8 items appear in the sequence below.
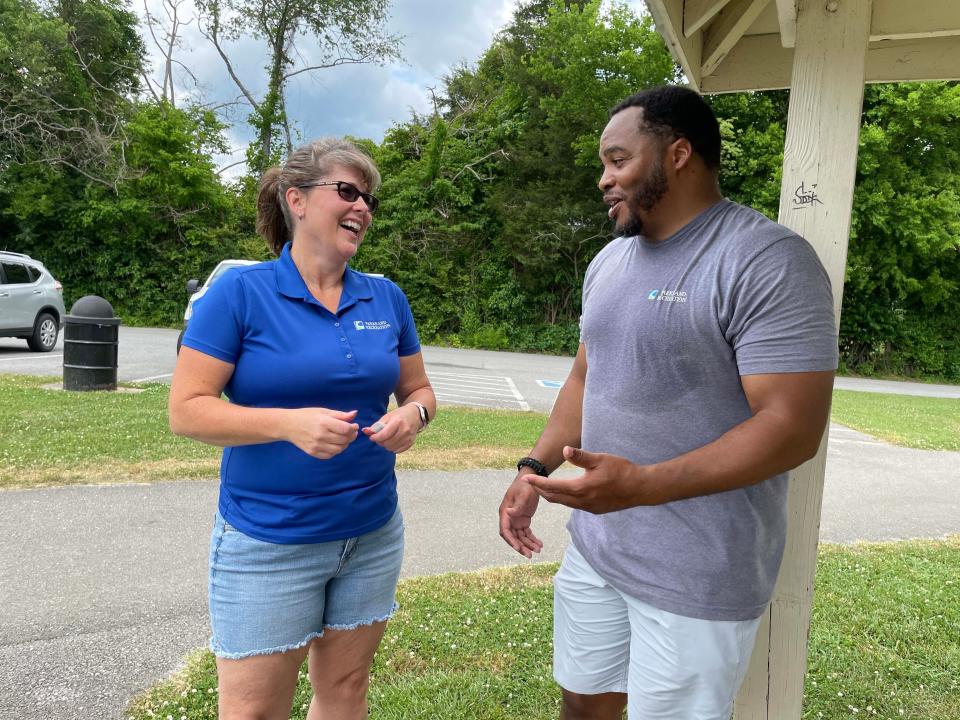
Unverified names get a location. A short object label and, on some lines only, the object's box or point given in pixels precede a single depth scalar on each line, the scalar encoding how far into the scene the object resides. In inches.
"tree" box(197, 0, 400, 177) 1026.1
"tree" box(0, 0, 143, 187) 909.2
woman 71.9
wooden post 83.0
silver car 494.9
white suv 439.2
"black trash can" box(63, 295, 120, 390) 361.4
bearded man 61.1
